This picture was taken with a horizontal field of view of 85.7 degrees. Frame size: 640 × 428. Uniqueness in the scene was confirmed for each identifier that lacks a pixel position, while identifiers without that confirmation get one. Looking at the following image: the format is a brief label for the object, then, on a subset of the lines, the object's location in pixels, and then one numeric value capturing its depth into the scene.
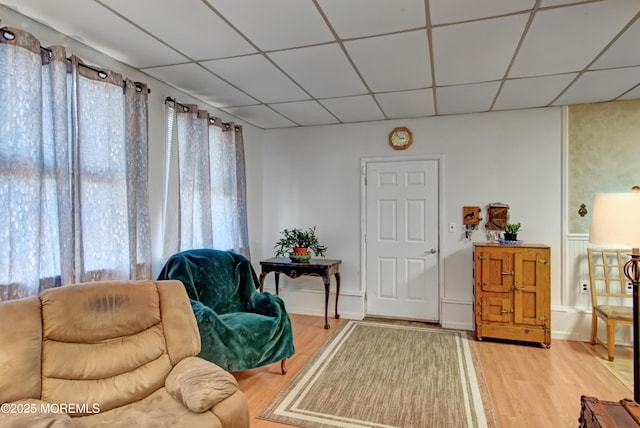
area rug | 2.27
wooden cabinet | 3.46
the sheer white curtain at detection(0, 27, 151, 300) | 1.93
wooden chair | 3.47
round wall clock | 4.25
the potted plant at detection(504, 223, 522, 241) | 3.72
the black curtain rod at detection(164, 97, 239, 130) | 3.09
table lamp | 1.71
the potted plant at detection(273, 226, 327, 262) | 4.24
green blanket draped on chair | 2.46
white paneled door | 4.21
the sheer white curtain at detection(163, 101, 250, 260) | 3.13
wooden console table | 4.03
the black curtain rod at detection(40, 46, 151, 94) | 2.32
